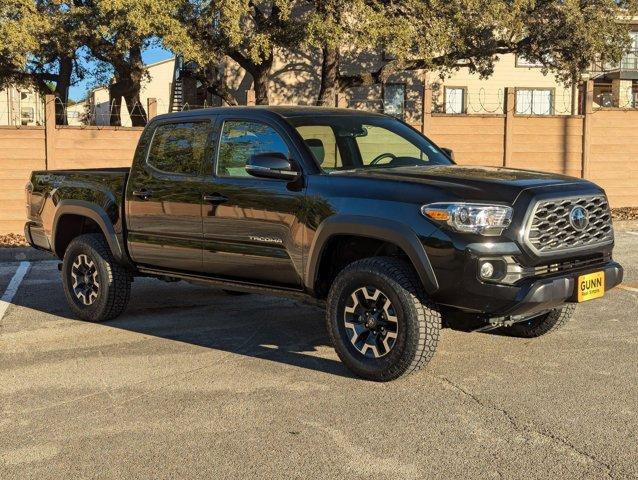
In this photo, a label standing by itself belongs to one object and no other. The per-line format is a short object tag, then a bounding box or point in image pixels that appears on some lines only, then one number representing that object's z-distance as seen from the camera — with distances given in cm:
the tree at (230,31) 1805
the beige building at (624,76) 4075
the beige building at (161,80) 4606
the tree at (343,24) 1811
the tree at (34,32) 1889
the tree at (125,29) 1720
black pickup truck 479
